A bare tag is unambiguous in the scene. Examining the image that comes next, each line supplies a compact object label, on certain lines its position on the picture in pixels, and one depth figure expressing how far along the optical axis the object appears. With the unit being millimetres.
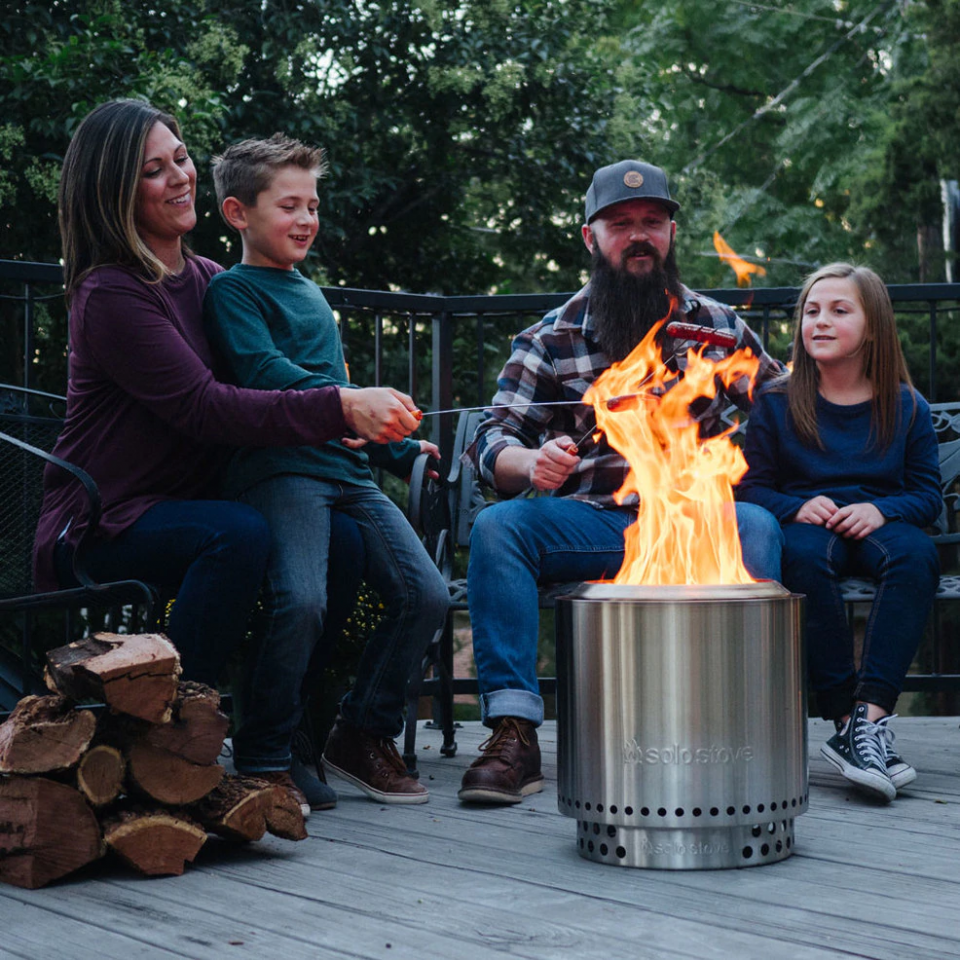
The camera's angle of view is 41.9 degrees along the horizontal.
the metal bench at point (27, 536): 2383
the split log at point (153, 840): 2090
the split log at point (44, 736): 2061
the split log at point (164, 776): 2141
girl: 2775
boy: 2566
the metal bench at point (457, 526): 3088
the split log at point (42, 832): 2037
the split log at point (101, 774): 2096
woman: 2441
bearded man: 2732
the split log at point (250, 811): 2215
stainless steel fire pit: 2072
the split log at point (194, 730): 2160
